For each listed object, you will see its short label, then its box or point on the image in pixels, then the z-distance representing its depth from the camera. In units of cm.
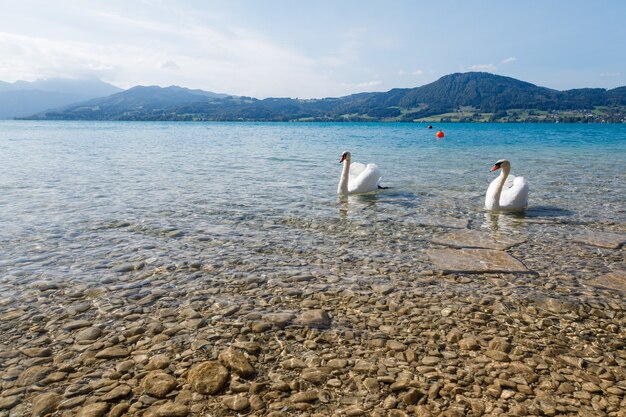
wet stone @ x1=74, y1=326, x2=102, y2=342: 460
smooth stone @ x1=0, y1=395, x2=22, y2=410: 350
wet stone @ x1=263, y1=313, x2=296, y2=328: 501
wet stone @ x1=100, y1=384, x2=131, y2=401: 362
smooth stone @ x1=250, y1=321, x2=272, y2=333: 483
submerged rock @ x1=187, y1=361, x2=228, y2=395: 376
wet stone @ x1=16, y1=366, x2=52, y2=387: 381
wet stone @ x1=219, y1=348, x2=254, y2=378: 402
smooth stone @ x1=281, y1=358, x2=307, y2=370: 414
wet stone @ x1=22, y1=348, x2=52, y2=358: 425
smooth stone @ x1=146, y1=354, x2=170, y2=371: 408
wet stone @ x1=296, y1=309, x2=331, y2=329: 498
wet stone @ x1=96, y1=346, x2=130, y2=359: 426
